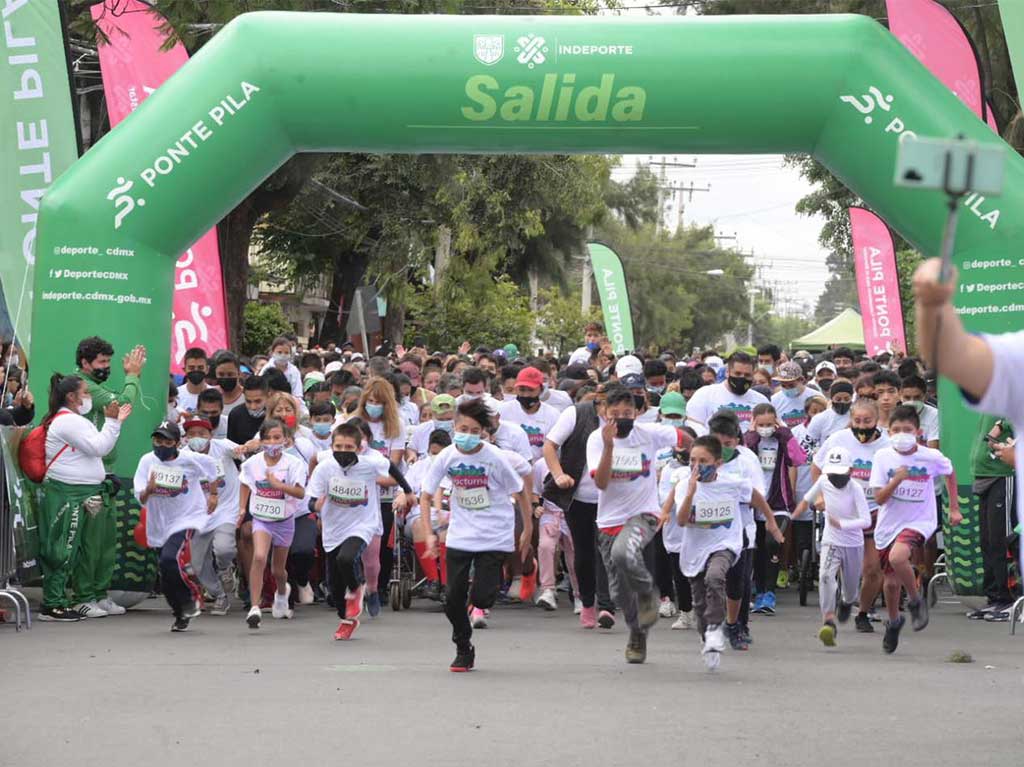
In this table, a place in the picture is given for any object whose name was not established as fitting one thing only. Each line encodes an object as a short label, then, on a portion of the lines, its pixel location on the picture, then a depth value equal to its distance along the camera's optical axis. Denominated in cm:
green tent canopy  5512
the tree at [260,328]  4500
